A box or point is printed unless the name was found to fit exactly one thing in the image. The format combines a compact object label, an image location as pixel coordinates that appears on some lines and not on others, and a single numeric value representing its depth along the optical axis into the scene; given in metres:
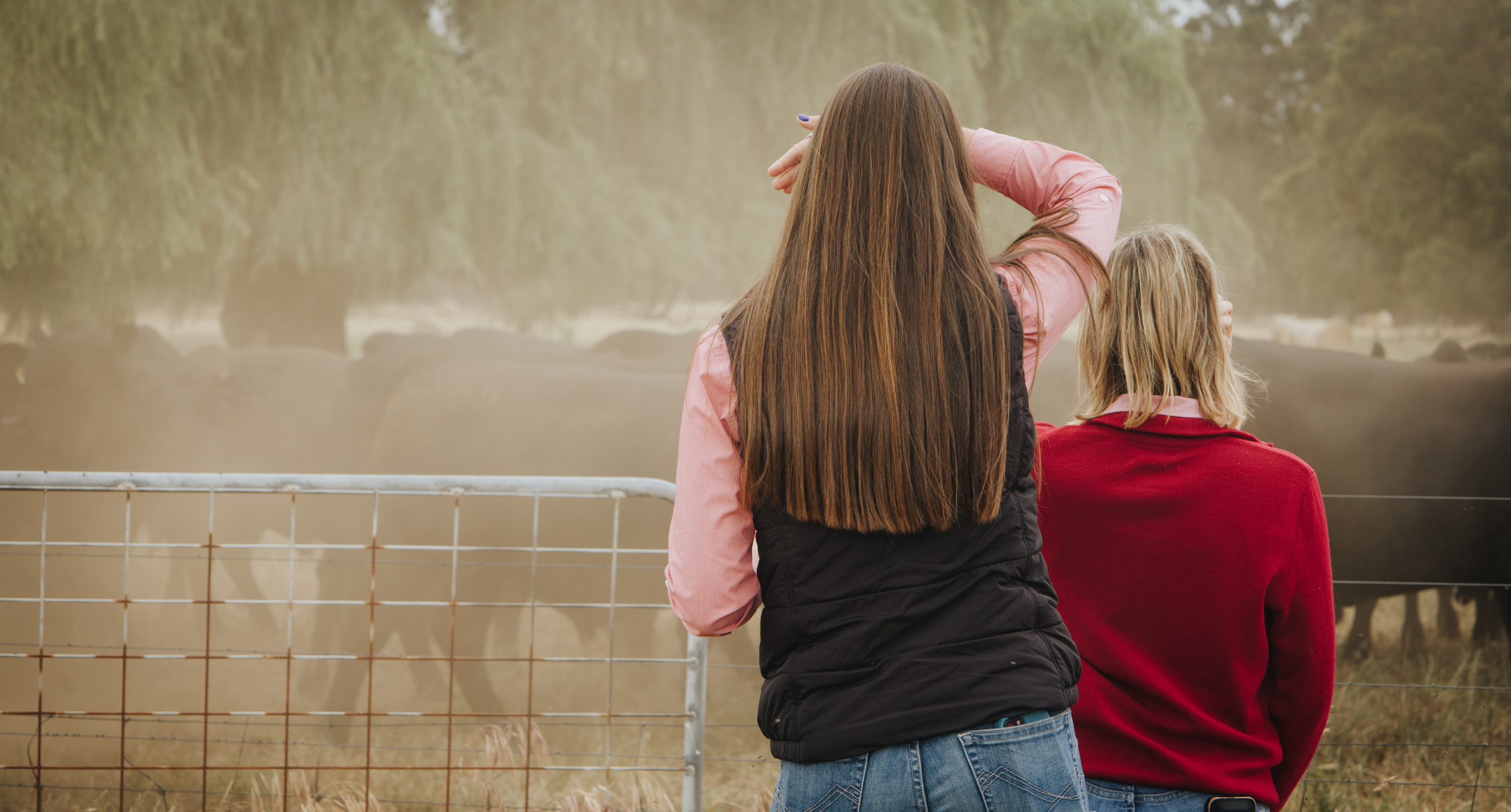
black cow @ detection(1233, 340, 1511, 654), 14.82
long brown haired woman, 5.04
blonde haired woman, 5.38
